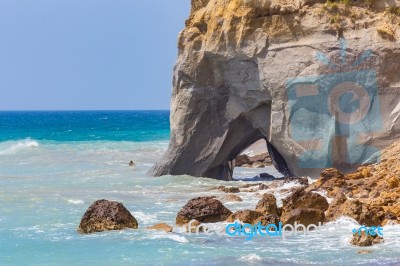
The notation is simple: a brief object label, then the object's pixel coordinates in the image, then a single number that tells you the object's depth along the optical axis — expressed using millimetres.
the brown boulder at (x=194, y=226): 12884
